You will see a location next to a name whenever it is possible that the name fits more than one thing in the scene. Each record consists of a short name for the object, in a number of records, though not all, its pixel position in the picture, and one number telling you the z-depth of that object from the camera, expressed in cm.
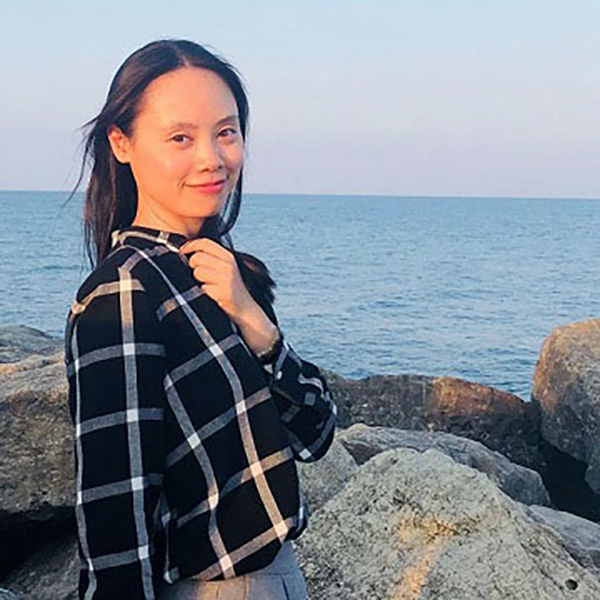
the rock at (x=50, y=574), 520
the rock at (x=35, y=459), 554
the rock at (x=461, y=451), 741
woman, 214
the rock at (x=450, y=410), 1123
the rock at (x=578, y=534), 535
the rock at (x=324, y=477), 568
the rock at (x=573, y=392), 1014
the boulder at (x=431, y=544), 414
